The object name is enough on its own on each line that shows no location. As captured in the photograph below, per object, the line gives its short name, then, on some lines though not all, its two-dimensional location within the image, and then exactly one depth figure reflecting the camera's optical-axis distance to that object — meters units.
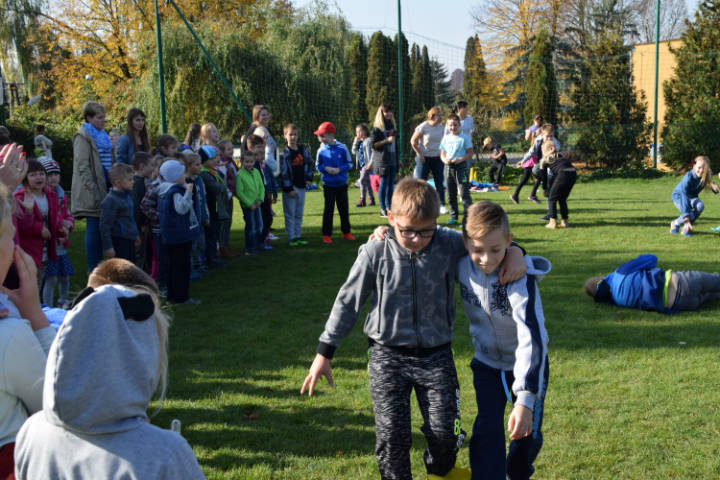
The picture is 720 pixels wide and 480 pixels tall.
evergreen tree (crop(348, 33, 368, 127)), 27.72
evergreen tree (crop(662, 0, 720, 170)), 20.06
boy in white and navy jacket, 2.80
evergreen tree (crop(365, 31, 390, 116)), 29.11
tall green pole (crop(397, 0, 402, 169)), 17.83
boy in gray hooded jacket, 3.04
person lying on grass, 6.19
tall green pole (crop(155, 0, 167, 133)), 13.03
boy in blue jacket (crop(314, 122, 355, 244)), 10.17
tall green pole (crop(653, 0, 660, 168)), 19.92
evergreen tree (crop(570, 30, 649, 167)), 21.02
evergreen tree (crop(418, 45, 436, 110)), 27.69
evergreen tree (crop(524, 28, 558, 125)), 24.27
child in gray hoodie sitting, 1.53
